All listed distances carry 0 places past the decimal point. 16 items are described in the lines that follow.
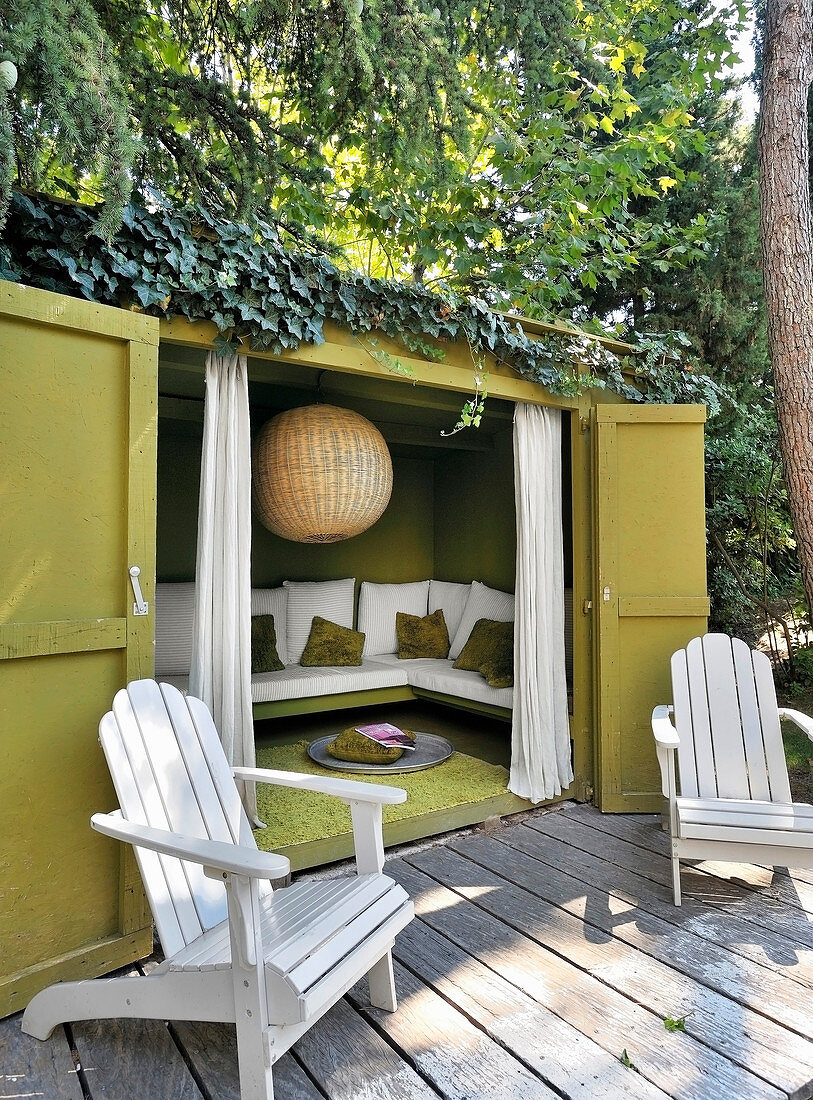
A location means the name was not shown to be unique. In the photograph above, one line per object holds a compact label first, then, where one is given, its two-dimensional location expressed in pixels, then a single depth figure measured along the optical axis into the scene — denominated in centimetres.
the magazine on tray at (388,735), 393
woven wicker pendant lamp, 341
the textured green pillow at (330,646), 526
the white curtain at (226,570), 289
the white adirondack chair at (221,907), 161
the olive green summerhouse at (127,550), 217
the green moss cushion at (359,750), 382
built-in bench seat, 466
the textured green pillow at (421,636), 573
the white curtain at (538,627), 380
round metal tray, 374
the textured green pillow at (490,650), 474
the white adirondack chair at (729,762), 262
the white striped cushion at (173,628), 477
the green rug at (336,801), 317
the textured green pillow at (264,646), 489
